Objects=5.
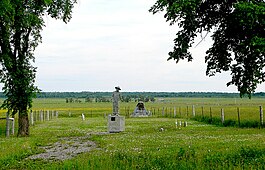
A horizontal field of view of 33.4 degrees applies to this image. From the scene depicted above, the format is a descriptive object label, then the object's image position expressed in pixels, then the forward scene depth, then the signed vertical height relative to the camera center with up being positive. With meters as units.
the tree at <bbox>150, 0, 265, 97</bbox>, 13.72 +2.24
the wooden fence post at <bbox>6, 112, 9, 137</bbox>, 31.11 -1.78
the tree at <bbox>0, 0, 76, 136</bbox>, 29.30 +3.25
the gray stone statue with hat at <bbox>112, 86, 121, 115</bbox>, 37.44 -0.06
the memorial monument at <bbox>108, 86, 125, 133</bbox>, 36.03 -1.70
